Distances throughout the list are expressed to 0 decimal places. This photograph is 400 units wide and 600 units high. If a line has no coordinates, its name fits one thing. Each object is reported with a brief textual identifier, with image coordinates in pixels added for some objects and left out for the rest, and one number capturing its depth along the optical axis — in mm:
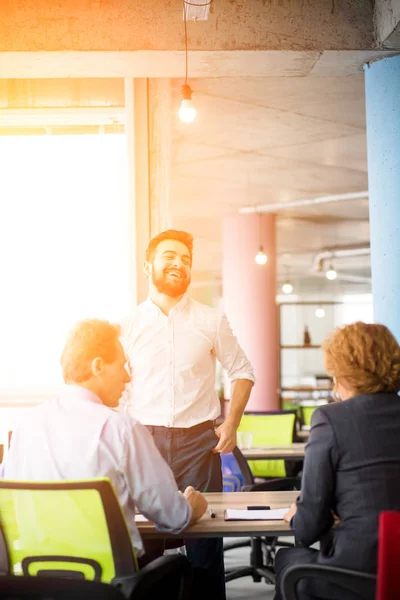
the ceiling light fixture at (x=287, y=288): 15549
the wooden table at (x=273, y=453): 5215
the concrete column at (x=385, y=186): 4477
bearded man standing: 3266
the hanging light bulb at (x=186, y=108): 4289
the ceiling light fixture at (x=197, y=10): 4121
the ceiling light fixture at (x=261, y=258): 10375
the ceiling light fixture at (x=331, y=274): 13180
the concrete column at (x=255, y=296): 11055
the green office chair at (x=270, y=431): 6664
